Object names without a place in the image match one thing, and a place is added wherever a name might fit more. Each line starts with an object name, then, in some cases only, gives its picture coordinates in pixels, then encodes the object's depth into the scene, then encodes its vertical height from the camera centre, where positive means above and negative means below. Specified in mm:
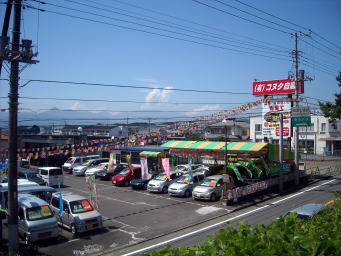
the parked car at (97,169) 30703 -3616
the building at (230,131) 67812 +524
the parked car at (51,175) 26000 -3563
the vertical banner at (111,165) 30203 -3159
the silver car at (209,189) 21141 -3852
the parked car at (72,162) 34450 -3276
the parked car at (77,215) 14312 -3898
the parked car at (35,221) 12938 -3788
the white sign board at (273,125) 30523 +842
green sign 25266 +1019
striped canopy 24312 -1015
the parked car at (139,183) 25258 -4116
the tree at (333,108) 24489 +2041
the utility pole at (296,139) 28203 -570
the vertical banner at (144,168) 24406 -2753
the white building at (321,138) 50188 -760
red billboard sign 34731 +5494
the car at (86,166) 32406 -3481
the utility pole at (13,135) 11438 -64
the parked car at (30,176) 24905 -3443
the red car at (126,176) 26766 -3769
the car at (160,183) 23750 -3878
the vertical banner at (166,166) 23219 -2463
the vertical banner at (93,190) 16578 -3066
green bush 3912 -1485
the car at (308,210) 13734 -3540
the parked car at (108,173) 29797 -3833
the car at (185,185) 22469 -3830
